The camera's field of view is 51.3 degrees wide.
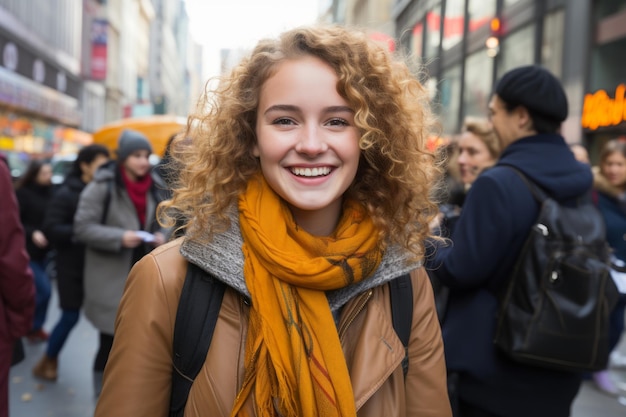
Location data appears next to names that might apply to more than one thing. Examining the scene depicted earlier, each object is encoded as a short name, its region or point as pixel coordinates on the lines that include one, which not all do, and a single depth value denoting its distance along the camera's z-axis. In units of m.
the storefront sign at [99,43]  54.19
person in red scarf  4.93
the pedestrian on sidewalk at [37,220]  7.04
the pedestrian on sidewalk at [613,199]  5.12
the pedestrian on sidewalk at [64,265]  5.73
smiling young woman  1.71
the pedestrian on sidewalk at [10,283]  3.16
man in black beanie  2.70
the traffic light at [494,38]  15.77
